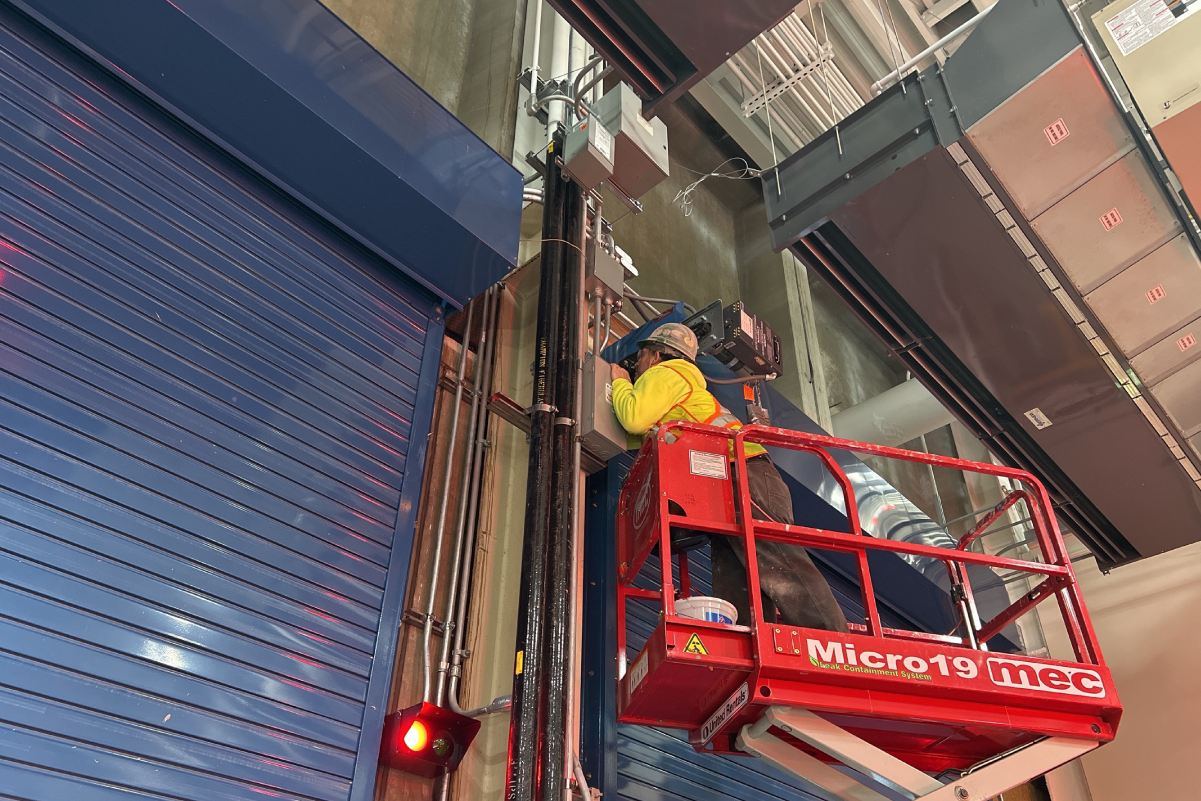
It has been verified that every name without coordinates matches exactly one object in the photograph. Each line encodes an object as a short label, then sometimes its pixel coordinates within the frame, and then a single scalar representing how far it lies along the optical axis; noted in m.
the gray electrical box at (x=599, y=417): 5.86
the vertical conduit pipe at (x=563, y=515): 4.59
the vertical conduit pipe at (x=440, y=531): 4.95
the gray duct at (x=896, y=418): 11.25
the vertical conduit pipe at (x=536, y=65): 7.80
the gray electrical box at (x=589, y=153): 6.70
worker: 4.81
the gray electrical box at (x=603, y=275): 6.85
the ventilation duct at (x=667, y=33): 5.35
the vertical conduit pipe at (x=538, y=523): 4.56
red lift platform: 4.23
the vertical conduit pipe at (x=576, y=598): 4.72
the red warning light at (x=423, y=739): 4.53
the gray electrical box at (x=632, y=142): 7.05
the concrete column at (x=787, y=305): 11.40
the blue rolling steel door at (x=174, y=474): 3.55
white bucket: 4.37
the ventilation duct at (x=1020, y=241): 5.88
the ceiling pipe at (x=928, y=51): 6.31
